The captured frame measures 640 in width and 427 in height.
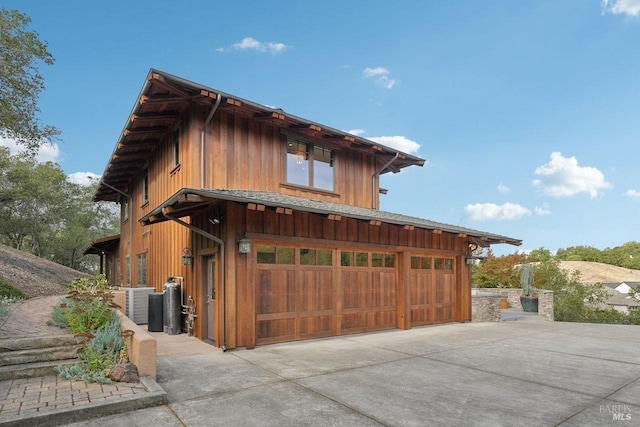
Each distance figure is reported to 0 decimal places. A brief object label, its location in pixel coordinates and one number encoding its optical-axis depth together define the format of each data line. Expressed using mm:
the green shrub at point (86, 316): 5922
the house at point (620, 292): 48731
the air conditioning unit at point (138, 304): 9930
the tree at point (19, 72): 12352
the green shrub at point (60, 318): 6398
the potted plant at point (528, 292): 16453
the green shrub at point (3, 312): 6886
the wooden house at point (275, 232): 7215
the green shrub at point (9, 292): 10539
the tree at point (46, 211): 24453
